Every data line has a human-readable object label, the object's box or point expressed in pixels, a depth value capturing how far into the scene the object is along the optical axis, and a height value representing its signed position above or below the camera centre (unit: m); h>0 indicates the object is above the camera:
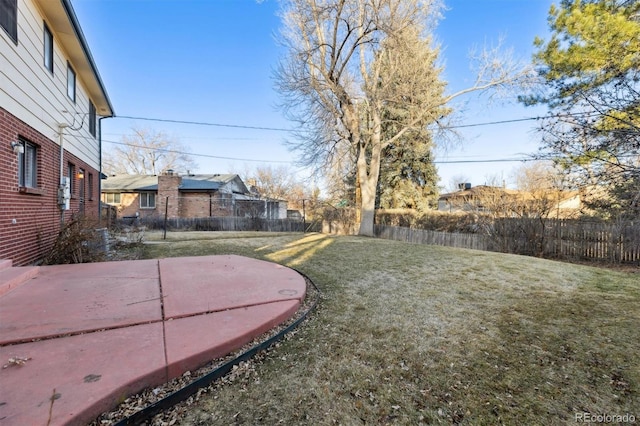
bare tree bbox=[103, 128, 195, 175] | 31.62 +6.17
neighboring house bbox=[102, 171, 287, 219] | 16.55 +0.69
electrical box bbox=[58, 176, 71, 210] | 5.69 +0.31
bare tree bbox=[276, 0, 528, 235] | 10.79 +5.62
